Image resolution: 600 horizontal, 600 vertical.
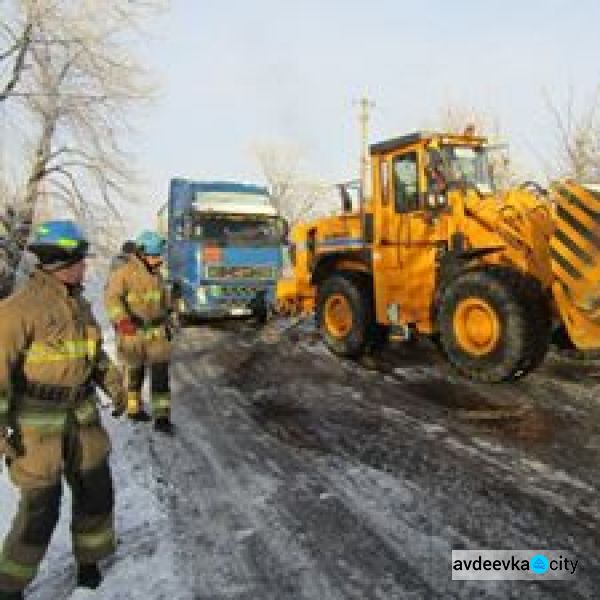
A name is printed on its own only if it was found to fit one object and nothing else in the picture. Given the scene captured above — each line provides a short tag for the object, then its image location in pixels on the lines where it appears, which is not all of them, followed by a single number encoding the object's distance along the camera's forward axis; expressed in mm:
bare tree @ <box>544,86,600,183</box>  22844
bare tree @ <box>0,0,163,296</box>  19875
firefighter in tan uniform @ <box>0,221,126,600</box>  3238
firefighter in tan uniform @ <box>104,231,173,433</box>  6473
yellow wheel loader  7082
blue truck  14078
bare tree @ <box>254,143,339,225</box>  58519
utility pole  36431
